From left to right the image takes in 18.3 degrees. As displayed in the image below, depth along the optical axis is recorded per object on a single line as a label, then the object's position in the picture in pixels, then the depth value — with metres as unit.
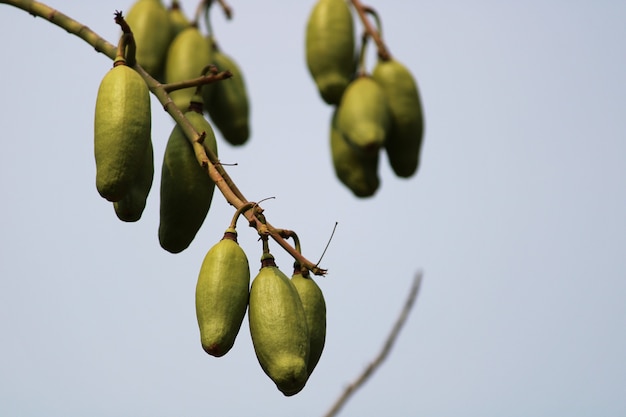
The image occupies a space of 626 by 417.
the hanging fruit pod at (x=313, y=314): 3.28
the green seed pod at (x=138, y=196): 3.53
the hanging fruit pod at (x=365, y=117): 5.52
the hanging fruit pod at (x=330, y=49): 5.90
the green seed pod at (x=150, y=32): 5.74
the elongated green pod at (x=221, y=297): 3.16
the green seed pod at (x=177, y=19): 6.16
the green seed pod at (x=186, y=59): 5.50
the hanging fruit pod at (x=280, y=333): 3.08
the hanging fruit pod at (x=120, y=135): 3.24
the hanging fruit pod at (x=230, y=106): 6.08
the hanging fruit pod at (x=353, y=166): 6.02
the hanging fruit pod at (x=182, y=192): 3.54
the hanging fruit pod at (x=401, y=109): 5.77
